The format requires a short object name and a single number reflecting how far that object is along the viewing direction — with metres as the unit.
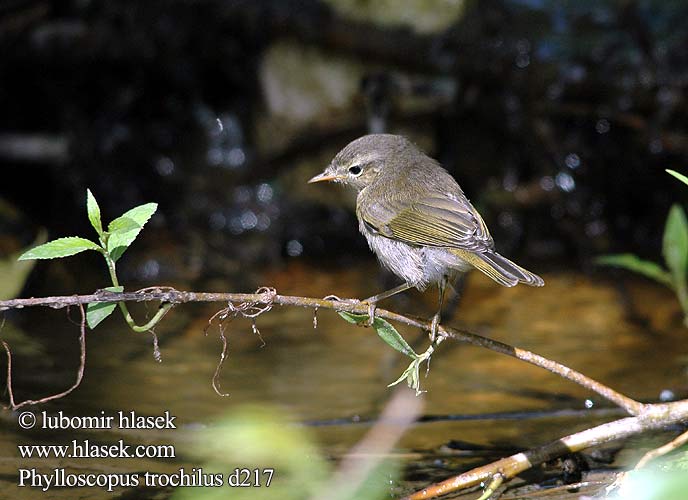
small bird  7.48
